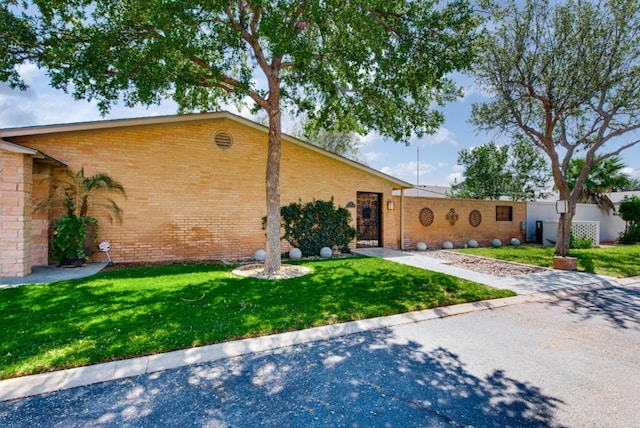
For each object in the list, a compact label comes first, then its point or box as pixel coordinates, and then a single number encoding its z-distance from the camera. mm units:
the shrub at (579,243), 14102
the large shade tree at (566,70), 9914
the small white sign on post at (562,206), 9075
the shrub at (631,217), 17547
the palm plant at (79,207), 7805
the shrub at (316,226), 10867
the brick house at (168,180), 6977
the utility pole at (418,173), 33050
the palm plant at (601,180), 17734
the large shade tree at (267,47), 6410
